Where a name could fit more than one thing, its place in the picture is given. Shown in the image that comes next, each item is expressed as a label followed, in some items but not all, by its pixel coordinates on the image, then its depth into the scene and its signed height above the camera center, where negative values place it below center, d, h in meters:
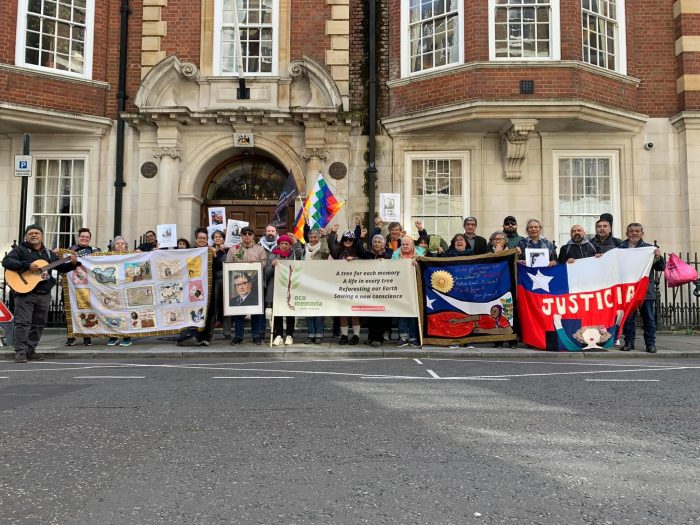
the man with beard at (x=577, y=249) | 9.13 +0.74
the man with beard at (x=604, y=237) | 9.12 +0.95
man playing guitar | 8.09 -0.15
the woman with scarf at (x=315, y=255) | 9.64 +0.68
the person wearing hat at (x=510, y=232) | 9.71 +1.10
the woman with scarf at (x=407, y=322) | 9.36 -0.55
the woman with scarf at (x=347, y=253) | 9.62 +0.71
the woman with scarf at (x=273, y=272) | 9.55 +0.34
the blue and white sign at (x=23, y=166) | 9.72 +2.28
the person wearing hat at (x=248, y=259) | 9.63 +0.58
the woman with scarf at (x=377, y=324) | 9.53 -0.60
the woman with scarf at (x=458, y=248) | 9.45 +0.78
